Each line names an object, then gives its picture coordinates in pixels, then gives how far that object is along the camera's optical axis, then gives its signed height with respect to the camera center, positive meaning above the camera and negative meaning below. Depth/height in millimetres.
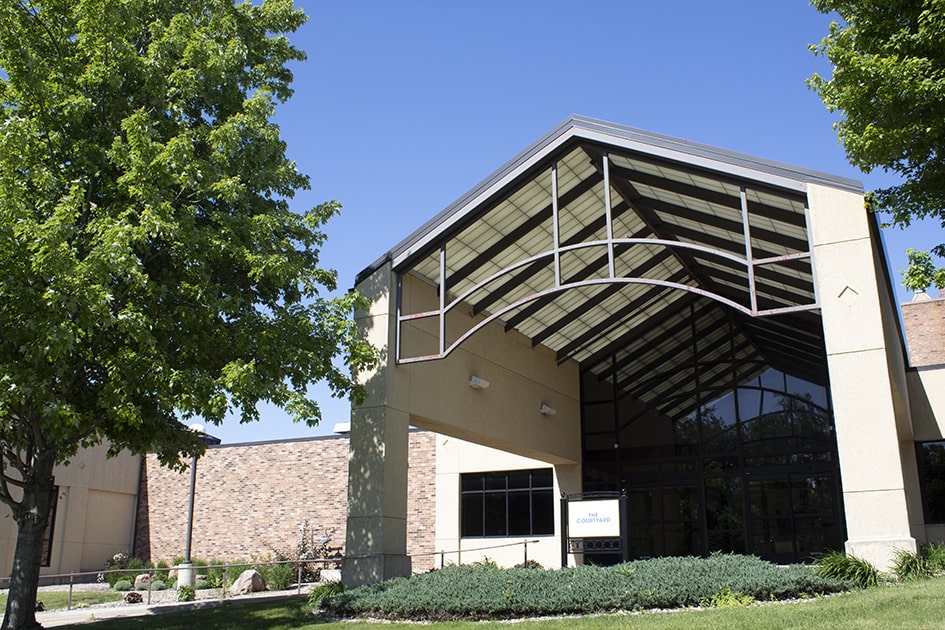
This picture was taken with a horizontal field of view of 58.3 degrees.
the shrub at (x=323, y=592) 15332 -1130
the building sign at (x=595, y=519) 18609 +133
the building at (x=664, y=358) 14391 +4150
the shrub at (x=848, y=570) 12516 -696
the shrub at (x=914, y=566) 12406 -653
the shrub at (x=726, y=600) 12117 -1068
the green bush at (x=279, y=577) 22203 -1237
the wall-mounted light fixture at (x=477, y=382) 20784 +3453
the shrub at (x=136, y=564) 28891 -1088
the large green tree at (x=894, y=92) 10273 +5244
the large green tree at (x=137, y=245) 11703 +4246
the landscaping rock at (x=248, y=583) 21000 -1296
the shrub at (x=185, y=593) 19250 -1385
